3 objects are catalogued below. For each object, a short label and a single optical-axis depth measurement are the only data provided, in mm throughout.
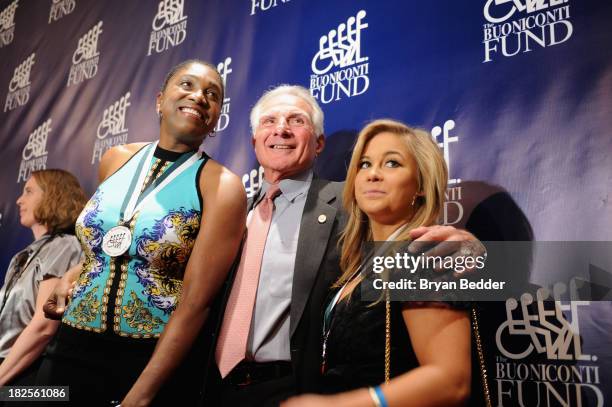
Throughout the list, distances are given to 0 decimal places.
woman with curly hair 2178
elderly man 1423
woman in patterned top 1444
